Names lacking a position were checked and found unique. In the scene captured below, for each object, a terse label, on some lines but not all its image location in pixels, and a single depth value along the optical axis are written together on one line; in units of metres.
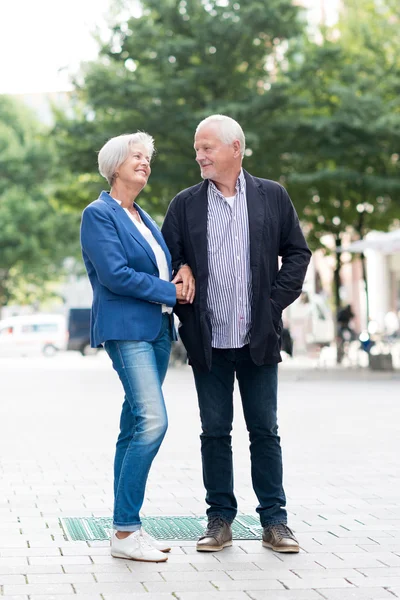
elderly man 5.66
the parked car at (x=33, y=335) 43.22
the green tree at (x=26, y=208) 50.19
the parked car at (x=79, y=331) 41.12
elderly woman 5.38
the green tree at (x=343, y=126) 24.72
